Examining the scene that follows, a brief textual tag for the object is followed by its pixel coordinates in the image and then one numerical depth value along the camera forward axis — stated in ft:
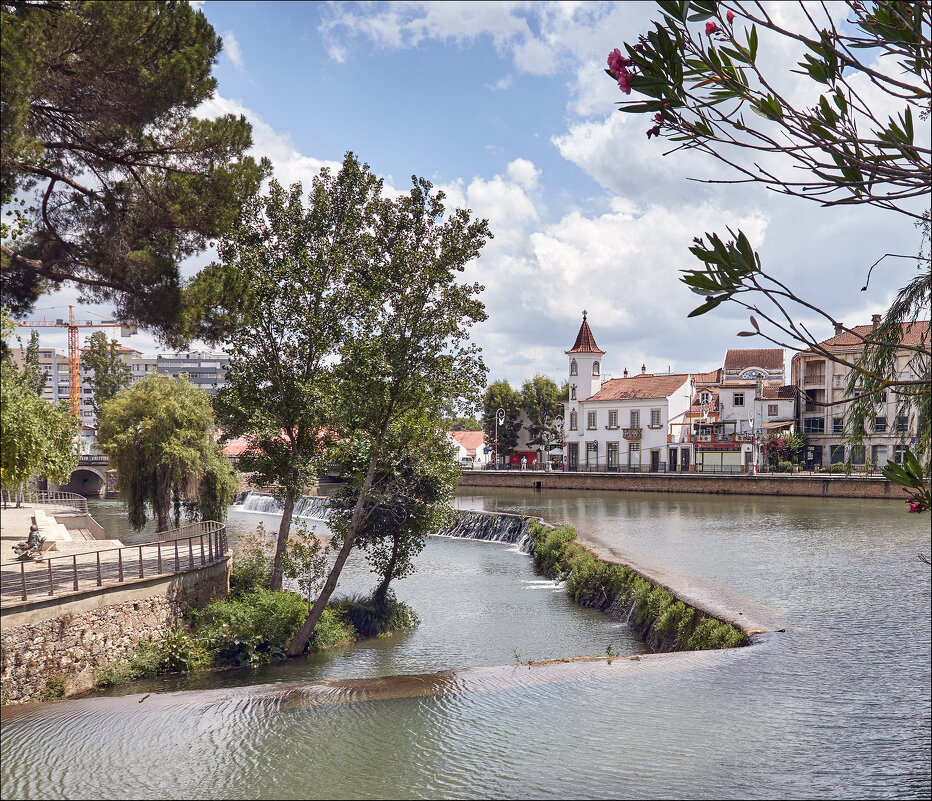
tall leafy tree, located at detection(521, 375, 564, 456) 257.75
